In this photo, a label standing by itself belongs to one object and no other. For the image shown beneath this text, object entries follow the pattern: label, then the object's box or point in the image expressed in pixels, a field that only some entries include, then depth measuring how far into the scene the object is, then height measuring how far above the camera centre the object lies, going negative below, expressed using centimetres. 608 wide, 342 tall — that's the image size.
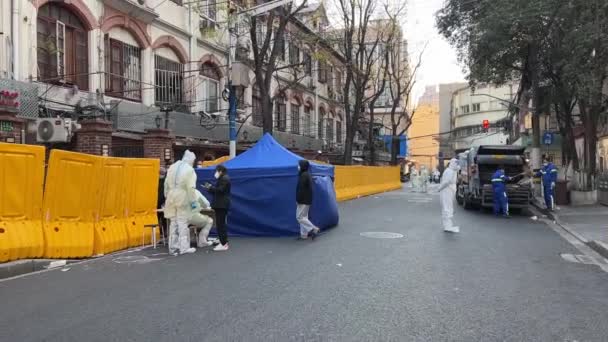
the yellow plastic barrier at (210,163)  1624 +27
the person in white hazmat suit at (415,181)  3403 -71
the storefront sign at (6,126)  1265 +112
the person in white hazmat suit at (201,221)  1004 -89
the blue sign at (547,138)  3198 +172
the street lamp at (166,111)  1923 +216
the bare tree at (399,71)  3841 +737
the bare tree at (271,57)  1961 +407
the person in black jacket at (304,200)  1122 -59
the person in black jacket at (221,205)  1012 -61
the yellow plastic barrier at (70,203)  869 -49
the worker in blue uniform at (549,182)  1762 -45
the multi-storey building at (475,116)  7356 +732
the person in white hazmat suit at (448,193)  1279 -56
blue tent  1205 -58
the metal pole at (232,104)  1672 +210
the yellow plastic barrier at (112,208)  962 -63
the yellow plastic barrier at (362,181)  2469 -58
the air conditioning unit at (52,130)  1398 +112
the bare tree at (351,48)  3084 +705
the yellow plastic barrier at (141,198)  1056 -50
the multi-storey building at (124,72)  1459 +339
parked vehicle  1730 -12
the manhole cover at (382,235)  1174 -142
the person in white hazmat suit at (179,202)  965 -52
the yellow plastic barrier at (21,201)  793 -40
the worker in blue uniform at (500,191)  1658 -69
